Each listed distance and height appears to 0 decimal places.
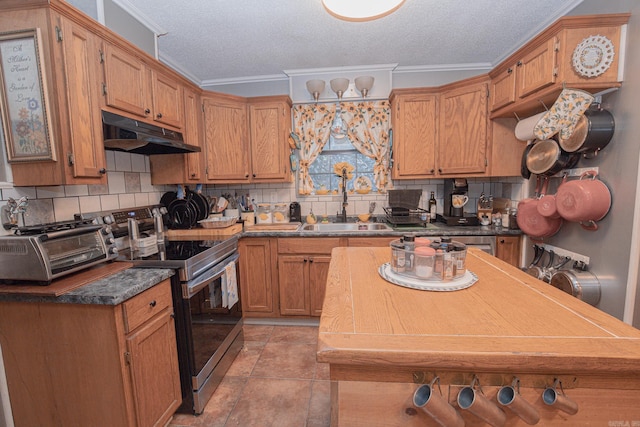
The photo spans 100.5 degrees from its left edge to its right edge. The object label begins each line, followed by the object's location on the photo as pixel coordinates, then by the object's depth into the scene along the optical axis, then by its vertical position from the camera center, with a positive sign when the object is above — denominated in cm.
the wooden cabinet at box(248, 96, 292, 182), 277 +55
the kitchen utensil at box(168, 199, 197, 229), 244 -19
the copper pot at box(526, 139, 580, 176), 187 +15
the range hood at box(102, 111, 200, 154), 158 +38
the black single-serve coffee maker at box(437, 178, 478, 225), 261 -22
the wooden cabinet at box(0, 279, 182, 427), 119 -75
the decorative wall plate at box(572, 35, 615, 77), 158 +73
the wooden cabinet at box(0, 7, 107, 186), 130 +53
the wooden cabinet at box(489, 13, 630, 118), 158 +78
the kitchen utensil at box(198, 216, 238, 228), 238 -27
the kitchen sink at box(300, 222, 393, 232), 277 -42
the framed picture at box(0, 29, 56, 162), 131 +51
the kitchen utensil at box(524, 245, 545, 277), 216 -63
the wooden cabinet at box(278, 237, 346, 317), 252 -80
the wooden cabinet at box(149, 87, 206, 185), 243 +32
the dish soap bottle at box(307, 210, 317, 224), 297 -34
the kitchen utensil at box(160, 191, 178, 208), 251 -4
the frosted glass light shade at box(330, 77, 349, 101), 280 +108
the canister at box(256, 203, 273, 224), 292 -27
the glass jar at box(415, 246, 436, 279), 109 -32
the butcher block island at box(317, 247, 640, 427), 67 -46
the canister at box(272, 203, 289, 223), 299 -26
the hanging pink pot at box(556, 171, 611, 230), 163 -14
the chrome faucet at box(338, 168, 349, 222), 299 -15
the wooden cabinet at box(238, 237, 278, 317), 256 -82
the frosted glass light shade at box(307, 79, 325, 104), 285 +109
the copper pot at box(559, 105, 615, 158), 161 +29
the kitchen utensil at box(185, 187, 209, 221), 250 -10
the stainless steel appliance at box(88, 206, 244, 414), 153 -66
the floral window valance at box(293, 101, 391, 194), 296 +65
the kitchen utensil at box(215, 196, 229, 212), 286 -13
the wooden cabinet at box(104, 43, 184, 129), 162 +74
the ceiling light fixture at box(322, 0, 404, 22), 115 +78
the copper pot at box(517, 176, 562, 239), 202 -32
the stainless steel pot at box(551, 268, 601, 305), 170 -69
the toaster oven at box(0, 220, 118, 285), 118 -25
